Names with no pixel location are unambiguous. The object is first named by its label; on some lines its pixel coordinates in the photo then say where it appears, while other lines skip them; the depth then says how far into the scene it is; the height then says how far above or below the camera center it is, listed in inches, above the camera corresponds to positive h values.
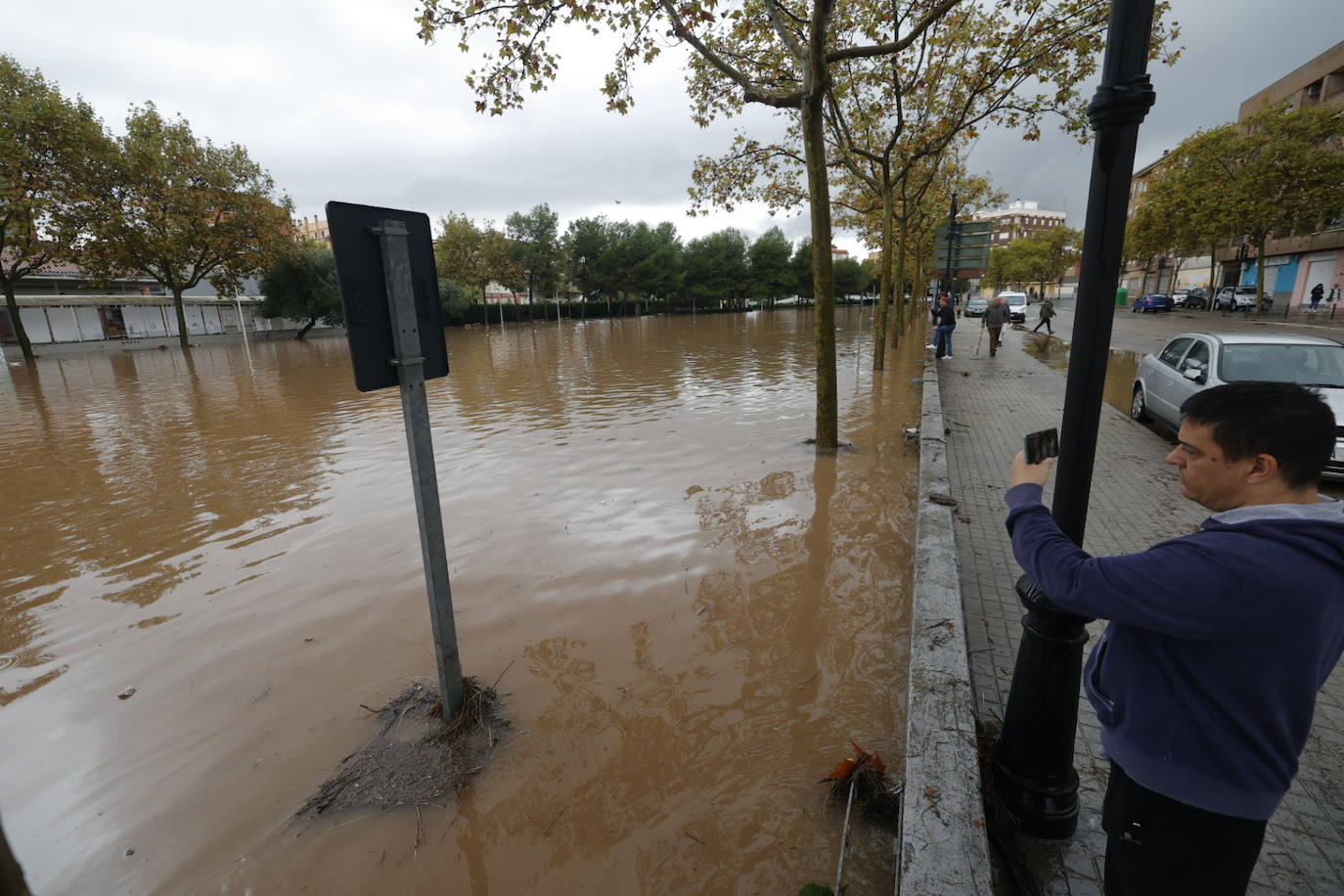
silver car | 289.0 -42.3
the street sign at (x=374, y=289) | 97.5 +4.0
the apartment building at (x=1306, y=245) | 1407.5 +76.8
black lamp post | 80.0 -25.2
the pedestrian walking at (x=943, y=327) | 718.5 -41.7
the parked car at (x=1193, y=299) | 1780.0 -51.6
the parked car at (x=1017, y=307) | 1464.1 -45.1
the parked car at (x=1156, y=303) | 1712.6 -55.6
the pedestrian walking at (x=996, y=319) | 789.2 -38.1
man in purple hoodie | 52.5 -30.3
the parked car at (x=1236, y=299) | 1540.4 -48.5
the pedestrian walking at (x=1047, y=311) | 1007.6 -39.5
